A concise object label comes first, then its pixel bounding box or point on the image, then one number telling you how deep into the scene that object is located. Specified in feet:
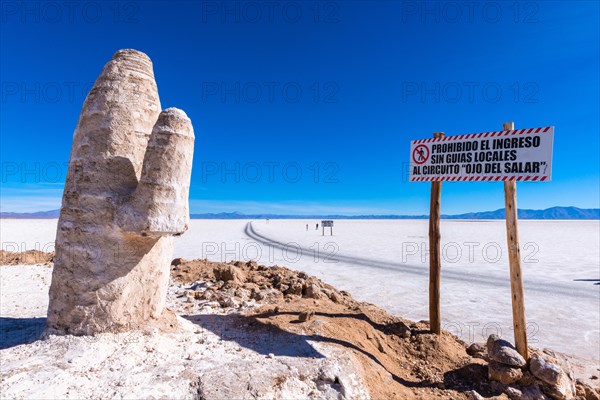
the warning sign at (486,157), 16.38
